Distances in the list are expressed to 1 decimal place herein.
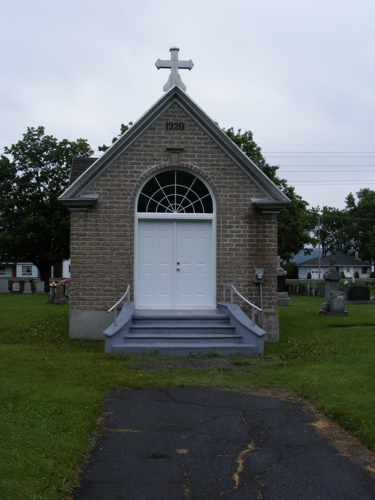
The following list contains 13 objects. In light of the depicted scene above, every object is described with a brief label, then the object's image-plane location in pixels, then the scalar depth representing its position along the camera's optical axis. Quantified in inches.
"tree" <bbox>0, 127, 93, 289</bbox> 1537.9
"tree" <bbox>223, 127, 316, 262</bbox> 1499.6
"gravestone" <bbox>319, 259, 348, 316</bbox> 761.0
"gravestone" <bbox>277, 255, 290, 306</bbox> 1000.9
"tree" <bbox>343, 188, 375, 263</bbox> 3181.6
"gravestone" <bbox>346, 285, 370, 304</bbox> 1045.8
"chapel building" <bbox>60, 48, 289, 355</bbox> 518.9
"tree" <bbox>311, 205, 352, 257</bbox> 3400.6
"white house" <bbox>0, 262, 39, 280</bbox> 2731.3
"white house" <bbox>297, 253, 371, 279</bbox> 2859.3
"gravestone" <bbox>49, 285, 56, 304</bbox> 1034.7
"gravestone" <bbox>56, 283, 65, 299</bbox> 1041.5
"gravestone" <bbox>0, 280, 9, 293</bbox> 1446.9
